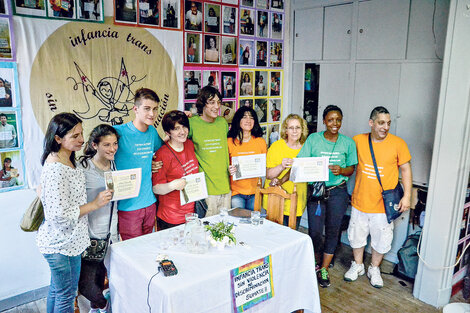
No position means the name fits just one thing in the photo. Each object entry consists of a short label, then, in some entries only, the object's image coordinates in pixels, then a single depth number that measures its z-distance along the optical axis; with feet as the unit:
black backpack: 12.03
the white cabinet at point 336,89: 14.21
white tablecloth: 6.89
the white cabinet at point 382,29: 12.46
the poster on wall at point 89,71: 9.87
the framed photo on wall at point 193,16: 12.45
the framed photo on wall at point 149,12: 11.39
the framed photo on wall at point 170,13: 11.87
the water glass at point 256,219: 9.52
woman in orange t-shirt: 11.21
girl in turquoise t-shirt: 11.25
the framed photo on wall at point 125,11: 10.89
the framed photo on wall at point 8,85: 9.41
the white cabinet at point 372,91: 12.86
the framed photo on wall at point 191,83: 12.80
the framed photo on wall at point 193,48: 12.68
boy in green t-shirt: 10.60
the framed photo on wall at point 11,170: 9.79
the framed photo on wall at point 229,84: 14.08
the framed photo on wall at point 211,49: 13.23
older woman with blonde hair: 11.02
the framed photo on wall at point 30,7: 9.35
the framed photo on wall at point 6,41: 9.25
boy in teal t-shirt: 9.14
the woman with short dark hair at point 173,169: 9.52
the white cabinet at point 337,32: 13.94
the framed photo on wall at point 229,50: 13.88
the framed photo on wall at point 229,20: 13.67
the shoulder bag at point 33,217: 7.82
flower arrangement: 8.14
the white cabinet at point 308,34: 14.89
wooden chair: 9.99
